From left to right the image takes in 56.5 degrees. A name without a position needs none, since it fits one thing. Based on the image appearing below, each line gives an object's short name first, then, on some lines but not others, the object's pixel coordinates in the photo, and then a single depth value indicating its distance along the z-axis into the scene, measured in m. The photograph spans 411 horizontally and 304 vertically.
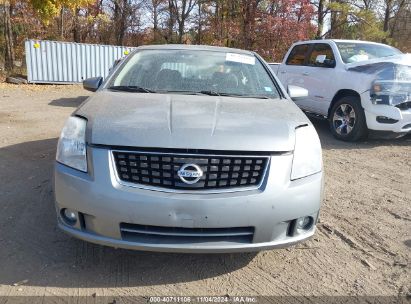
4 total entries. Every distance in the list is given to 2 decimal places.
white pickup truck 6.20
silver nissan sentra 2.35
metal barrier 15.49
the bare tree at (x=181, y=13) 31.22
